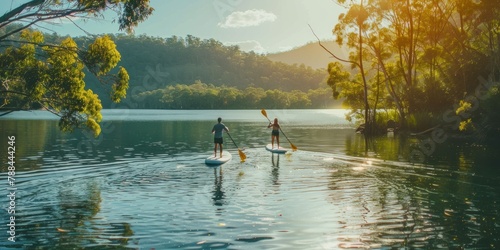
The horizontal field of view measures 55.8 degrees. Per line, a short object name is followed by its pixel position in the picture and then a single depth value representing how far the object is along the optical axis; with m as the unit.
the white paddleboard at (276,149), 38.31
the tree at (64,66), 21.70
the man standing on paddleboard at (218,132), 32.34
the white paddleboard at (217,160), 30.28
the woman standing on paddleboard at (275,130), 39.84
